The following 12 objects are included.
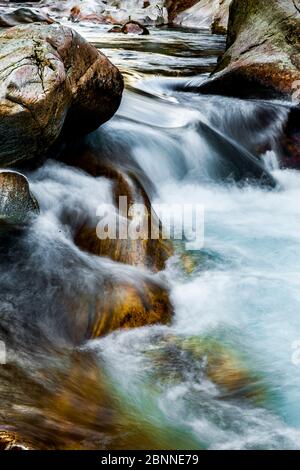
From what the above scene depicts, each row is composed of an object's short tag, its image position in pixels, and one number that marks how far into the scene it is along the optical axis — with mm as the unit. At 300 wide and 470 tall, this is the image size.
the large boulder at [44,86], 4816
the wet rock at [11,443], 2369
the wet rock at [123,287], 4102
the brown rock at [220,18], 20594
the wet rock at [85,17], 24941
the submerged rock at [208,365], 3658
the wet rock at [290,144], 8242
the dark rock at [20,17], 17598
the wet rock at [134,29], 19906
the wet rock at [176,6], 25625
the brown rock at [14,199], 4594
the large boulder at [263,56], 9219
